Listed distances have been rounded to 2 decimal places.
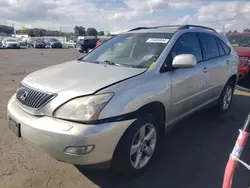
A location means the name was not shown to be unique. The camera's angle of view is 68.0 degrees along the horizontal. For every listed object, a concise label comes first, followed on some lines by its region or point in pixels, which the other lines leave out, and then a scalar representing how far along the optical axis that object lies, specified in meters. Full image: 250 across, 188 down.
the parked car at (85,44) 20.66
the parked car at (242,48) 5.13
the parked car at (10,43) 23.52
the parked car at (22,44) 25.72
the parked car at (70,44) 30.82
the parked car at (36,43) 26.73
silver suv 1.79
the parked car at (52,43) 26.41
